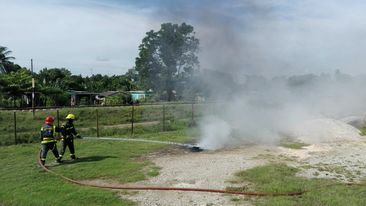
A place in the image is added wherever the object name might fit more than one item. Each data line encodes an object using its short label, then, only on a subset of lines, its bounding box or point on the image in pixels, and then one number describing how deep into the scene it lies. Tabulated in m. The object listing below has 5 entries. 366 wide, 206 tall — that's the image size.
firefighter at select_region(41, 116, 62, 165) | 12.86
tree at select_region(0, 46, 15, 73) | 65.01
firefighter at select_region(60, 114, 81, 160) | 13.62
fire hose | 9.17
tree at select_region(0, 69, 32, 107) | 47.50
